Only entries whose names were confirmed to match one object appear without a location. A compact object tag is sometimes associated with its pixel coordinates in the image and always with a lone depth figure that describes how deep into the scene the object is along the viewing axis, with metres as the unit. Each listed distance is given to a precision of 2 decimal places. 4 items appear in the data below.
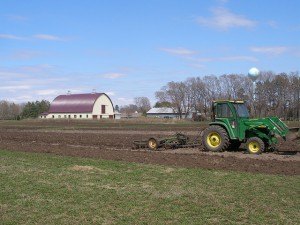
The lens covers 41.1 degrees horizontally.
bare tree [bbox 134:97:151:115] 182.23
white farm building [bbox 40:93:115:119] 117.56
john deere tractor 17.03
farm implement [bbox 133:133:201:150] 20.30
